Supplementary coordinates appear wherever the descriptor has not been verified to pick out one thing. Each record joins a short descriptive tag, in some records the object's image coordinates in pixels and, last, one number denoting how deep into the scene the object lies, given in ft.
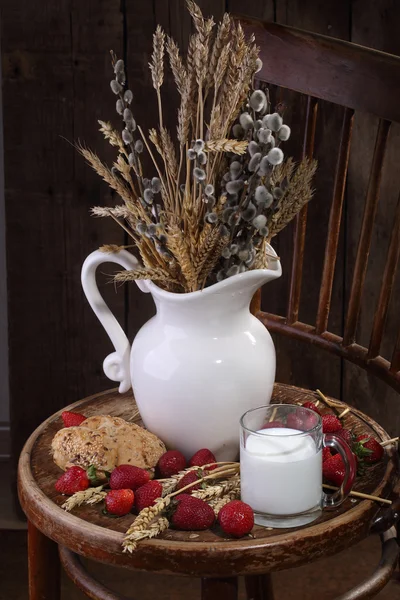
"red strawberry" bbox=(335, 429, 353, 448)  4.47
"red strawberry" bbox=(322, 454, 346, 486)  4.21
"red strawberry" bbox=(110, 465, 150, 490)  4.15
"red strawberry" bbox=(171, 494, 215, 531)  3.98
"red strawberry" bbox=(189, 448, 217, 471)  4.30
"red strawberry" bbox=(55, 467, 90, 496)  4.19
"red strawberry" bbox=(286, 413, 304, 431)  4.16
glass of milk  3.99
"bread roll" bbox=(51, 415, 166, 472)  4.27
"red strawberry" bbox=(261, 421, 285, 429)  4.18
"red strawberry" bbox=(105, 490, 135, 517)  4.06
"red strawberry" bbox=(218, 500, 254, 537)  3.94
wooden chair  3.92
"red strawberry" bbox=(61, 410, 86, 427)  4.60
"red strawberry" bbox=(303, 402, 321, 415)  4.74
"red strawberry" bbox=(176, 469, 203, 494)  4.15
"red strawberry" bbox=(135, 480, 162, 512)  4.07
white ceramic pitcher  4.32
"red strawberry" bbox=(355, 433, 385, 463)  4.39
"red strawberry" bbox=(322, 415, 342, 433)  4.55
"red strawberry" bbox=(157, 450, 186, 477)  4.27
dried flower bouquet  4.13
